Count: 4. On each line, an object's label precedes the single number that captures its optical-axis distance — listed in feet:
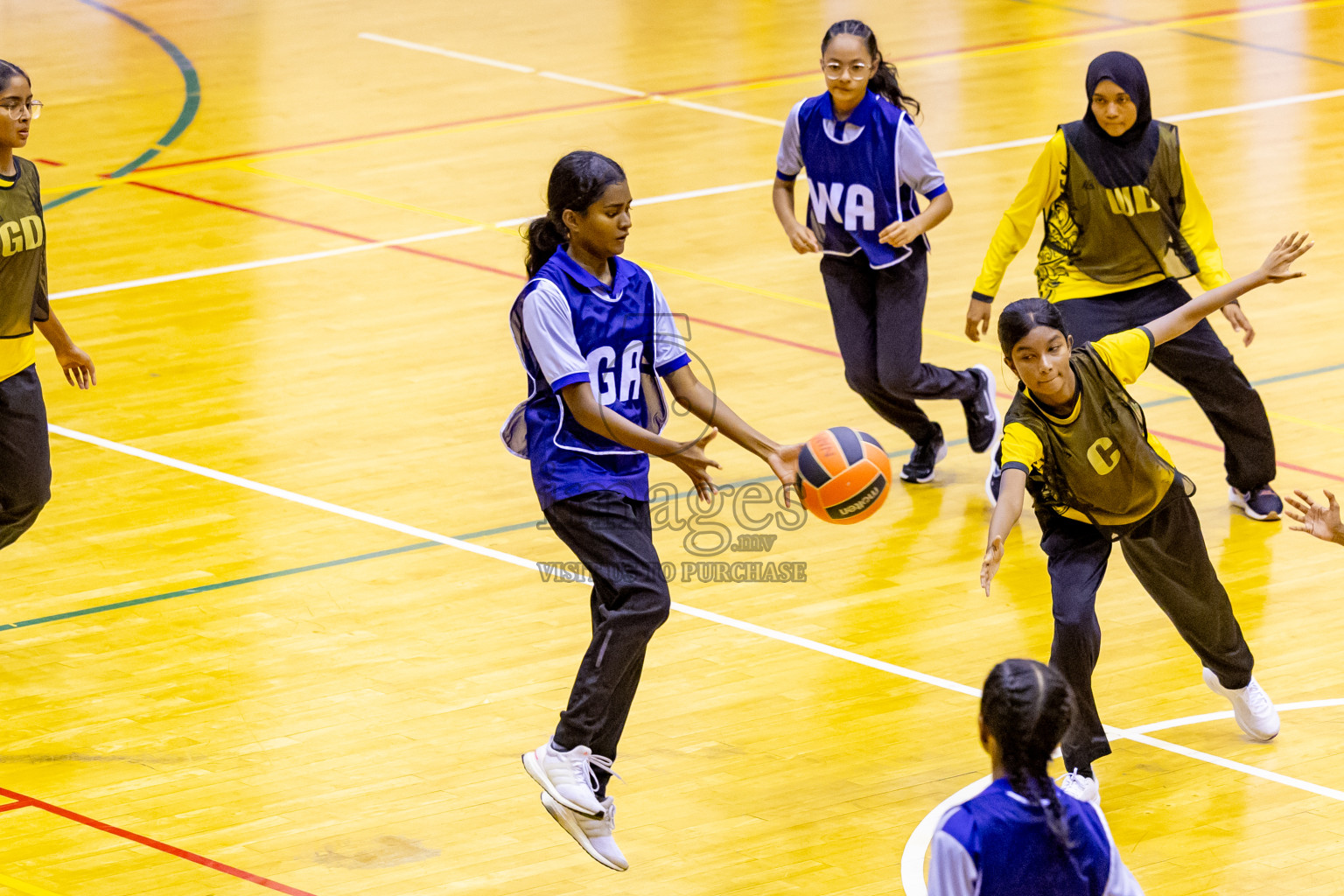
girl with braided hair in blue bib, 24.45
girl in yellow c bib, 39.04
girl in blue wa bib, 57.52
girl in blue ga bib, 37.50
